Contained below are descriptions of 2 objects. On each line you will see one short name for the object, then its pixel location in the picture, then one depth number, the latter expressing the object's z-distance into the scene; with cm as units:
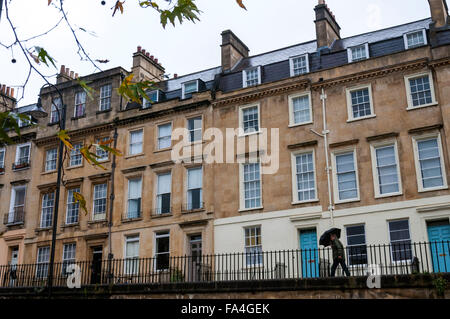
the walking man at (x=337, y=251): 1921
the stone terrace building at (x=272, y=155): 2416
